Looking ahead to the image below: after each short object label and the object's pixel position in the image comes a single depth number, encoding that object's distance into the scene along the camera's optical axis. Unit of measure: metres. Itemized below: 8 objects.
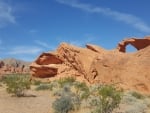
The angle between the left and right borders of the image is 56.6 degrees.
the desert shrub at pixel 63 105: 6.78
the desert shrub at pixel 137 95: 10.05
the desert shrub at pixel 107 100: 6.19
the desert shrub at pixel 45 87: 12.73
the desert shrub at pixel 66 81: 13.09
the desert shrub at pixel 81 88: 10.15
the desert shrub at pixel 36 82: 15.30
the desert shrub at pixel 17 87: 10.46
